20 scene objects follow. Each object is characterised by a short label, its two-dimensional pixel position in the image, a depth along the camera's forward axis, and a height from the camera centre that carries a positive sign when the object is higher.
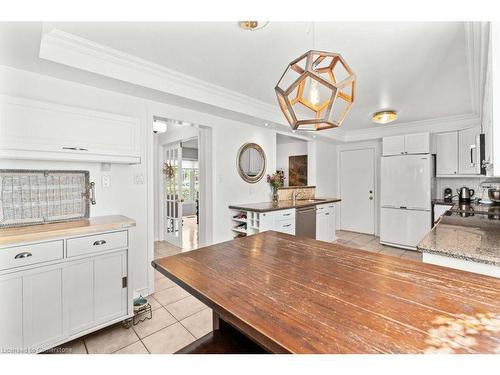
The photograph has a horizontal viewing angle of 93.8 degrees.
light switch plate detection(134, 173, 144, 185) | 2.60 +0.08
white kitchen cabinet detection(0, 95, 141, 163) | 1.70 +0.44
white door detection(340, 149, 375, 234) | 5.47 -0.10
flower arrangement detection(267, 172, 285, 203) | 4.14 +0.07
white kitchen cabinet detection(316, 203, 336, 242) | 4.36 -0.71
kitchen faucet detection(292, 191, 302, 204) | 4.51 -0.17
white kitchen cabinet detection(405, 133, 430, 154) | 4.16 +0.78
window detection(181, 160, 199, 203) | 6.96 +0.17
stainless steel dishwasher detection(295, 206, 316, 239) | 3.79 -0.60
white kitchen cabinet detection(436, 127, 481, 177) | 4.02 +0.61
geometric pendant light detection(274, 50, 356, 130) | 1.07 +0.46
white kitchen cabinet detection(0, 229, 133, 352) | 1.56 -0.81
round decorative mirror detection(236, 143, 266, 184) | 3.71 +0.39
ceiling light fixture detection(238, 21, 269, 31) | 1.67 +1.17
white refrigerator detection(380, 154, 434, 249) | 4.13 -0.23
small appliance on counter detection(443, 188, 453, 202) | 4.32 -0.15
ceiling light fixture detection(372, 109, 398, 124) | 3.64 +1.11
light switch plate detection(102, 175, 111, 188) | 2.38 +0.05
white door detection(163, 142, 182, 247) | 4.43 -0.14
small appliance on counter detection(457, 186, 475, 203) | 3.94 -0.15
